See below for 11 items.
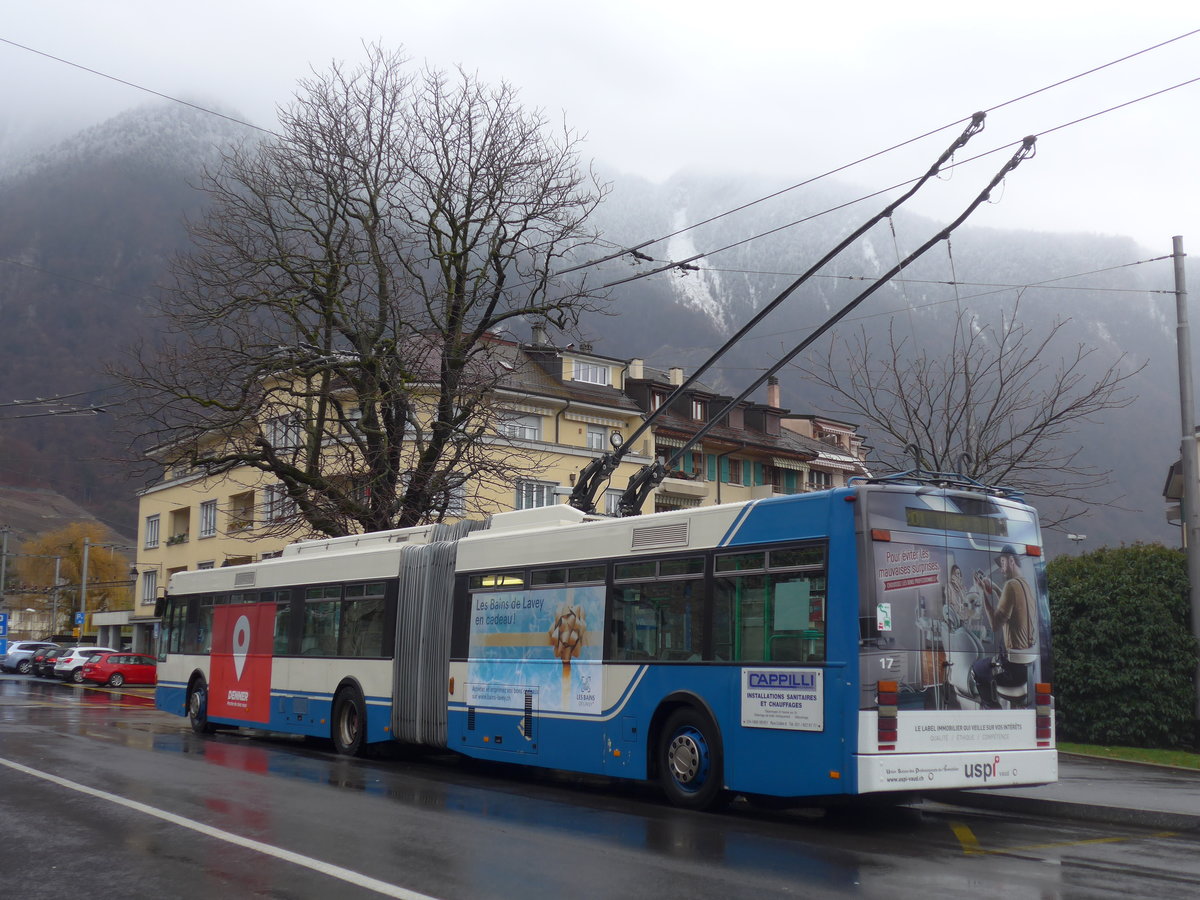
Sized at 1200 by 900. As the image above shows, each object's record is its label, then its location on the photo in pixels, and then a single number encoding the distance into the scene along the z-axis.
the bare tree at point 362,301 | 25.73
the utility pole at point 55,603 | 97.88
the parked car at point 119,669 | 49.03
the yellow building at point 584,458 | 51.38
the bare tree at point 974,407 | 23.88
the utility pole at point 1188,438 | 19.03
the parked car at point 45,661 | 54.69
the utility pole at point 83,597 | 70.31
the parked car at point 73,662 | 50.41
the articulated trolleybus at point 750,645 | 10.48
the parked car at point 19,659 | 65.19
